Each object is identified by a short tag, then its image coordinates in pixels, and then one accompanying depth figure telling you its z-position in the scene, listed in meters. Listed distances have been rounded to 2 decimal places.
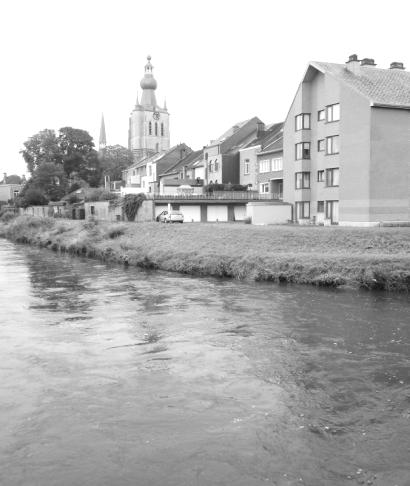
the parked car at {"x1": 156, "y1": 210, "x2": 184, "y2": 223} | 55.38
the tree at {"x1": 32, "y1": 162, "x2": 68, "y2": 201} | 94.00
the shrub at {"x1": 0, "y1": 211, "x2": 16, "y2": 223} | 81.04
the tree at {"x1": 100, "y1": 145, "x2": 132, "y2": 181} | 125.88
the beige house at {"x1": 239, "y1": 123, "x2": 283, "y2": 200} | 61.31
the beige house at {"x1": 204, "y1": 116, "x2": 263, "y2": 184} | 72.56
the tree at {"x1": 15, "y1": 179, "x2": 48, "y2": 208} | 91.50
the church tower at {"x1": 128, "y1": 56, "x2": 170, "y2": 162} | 155.00
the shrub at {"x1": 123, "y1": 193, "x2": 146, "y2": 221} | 61.68
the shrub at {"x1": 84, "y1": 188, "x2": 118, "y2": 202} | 71.56
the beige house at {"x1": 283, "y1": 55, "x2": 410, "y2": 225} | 39.88
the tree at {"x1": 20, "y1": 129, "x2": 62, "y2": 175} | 102.94
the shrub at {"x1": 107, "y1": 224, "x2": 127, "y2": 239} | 44.88
